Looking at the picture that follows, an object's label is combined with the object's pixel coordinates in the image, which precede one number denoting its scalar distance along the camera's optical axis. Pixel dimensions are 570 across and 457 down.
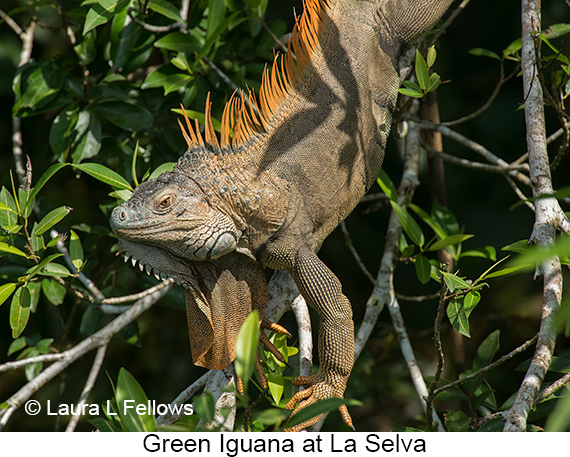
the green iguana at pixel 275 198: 4.37
